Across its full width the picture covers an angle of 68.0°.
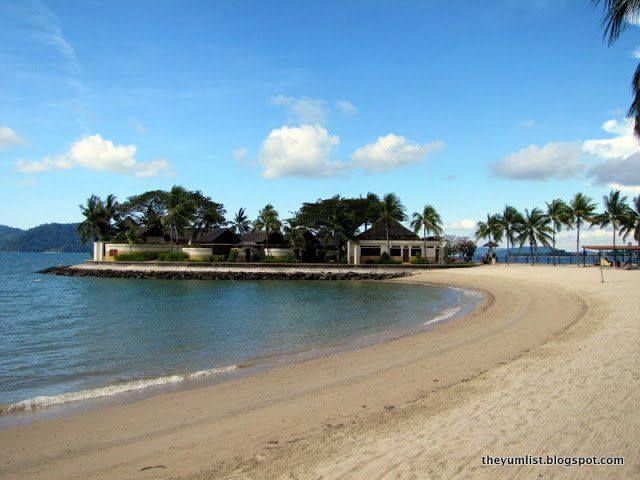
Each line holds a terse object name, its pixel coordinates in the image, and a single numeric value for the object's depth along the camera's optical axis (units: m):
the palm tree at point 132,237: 66.04
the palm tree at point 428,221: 61.62
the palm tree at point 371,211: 67.31
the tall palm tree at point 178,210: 63.62
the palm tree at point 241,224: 88.31
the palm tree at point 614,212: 51.75
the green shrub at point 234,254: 64.19
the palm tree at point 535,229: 59.62
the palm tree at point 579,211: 54.94
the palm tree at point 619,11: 10.76
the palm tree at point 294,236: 63.62
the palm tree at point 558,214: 56.66
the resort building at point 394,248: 62.03
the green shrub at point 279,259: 60.97
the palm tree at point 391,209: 60.81
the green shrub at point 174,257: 63.50
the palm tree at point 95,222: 70.56
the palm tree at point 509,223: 62.59
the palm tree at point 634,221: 51.09
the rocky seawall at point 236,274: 52.47
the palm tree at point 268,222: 64.19
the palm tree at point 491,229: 64.19
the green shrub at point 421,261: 59.75
